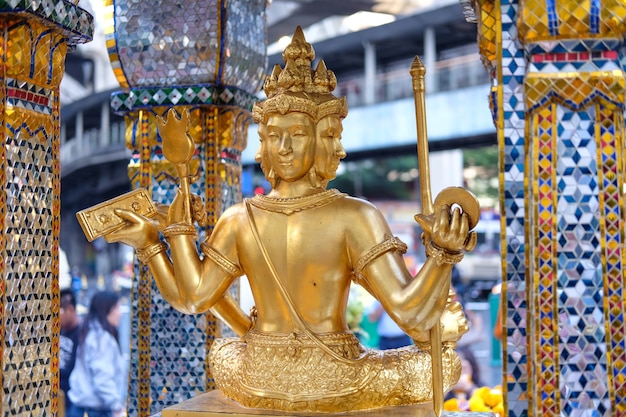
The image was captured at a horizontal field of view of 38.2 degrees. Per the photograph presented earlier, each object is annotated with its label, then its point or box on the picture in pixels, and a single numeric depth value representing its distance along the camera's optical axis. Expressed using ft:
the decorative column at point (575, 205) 9.80
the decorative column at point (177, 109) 17.22
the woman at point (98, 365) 24.29
